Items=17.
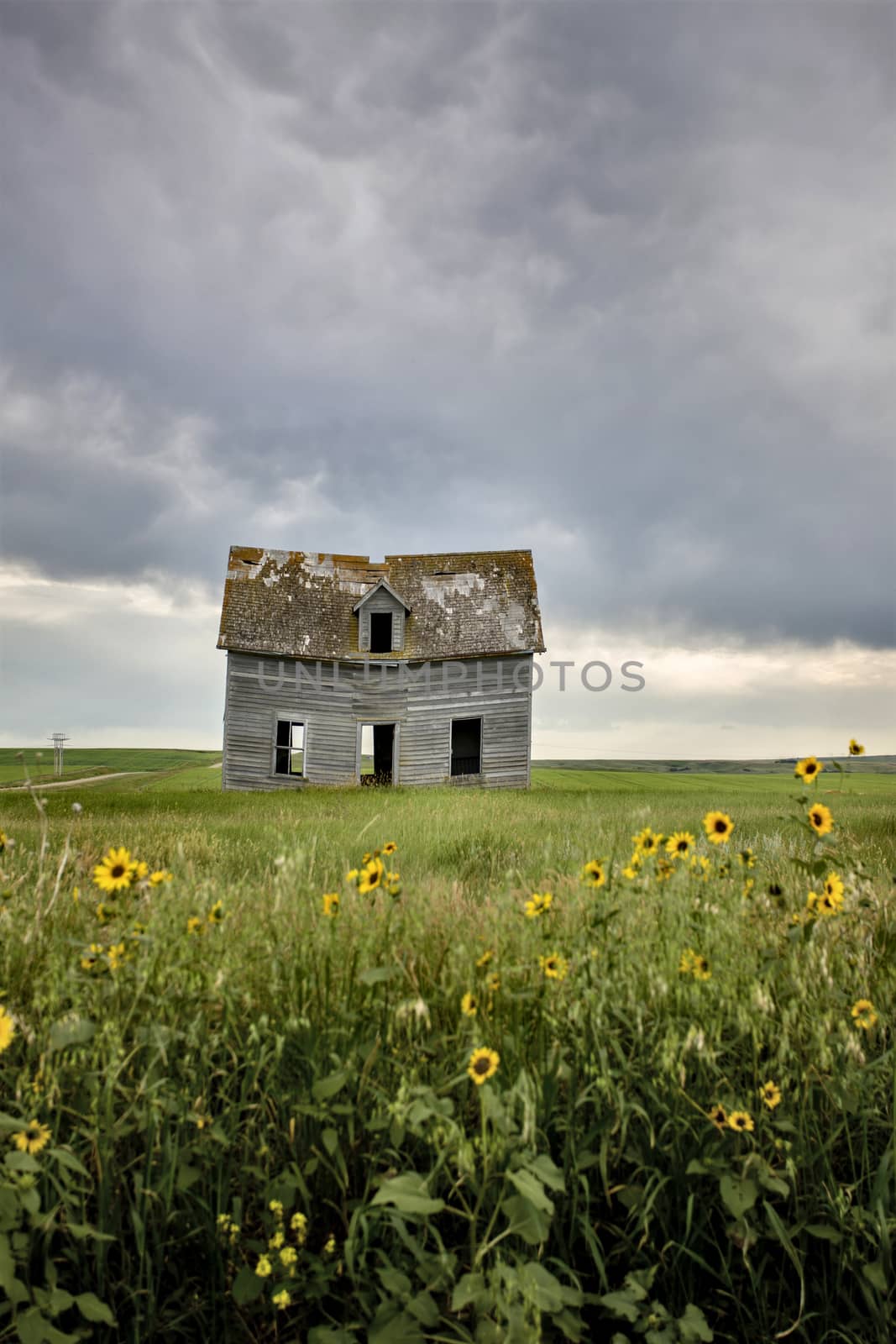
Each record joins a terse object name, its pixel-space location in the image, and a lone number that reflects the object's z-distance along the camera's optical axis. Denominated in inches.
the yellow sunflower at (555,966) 94.6
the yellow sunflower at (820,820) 120.4
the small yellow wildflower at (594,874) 112.3
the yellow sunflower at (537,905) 110.2
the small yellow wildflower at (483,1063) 77.5
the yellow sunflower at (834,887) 116.4
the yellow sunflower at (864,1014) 101.4
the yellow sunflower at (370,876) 100.2
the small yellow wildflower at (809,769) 129.3
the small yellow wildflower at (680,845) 122.3
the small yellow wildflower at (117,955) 99.7
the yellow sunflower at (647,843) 125.2
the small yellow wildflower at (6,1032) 80.1
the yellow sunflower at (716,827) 119.0
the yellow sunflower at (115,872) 102.3
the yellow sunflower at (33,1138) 79.0
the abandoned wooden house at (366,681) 1011.3
